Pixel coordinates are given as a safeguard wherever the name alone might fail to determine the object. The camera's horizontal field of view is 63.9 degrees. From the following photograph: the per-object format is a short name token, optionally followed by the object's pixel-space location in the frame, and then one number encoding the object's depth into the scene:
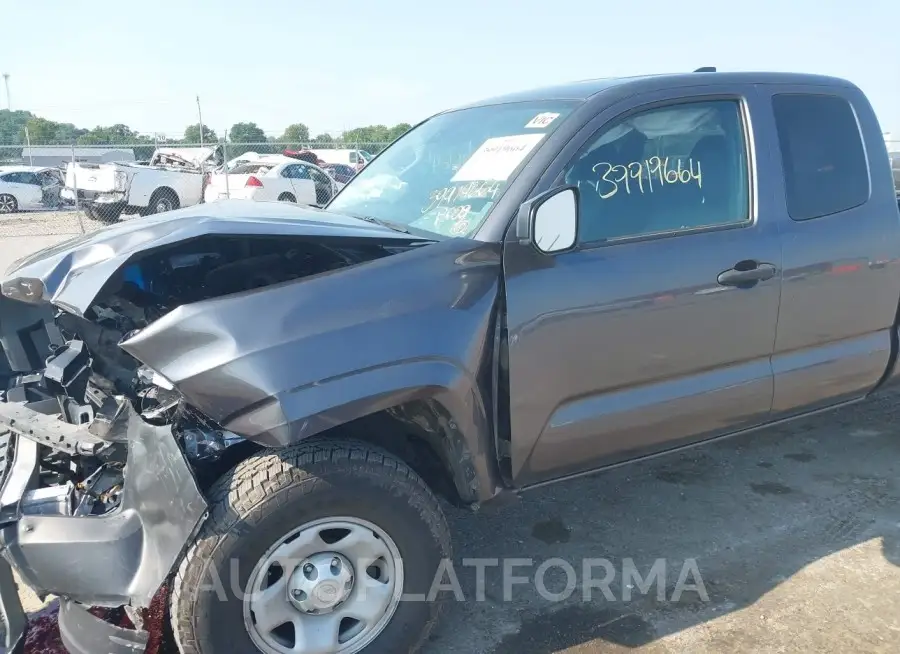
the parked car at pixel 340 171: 21.29
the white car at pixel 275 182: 15.65
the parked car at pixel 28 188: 19.86
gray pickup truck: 2.14
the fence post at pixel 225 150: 13.32
